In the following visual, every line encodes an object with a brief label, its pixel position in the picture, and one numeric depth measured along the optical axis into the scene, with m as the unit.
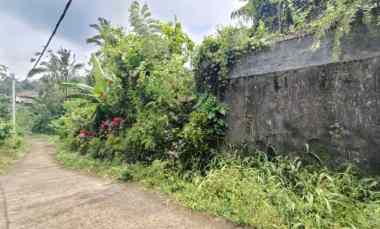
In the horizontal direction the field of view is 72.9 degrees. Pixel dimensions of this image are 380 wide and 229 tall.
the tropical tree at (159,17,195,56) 6.51
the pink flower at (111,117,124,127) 6.63
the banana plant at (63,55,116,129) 7.36
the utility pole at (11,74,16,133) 14.12
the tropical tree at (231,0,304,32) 3.73
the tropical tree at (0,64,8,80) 14.77
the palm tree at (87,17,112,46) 16.38
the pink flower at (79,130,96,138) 8.12
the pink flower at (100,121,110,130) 7.16
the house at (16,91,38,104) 33.12
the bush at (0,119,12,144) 9.56
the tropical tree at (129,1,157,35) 6.95
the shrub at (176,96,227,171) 4.38
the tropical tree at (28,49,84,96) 23.48
